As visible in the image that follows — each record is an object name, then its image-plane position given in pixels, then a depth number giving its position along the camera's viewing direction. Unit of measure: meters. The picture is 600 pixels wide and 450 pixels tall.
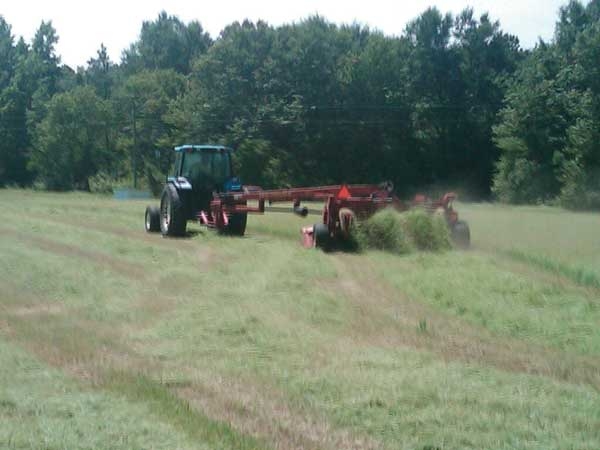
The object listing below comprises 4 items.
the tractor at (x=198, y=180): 19.98
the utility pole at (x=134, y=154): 54.47
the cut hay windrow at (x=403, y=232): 15.77
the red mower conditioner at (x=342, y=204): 16.25
